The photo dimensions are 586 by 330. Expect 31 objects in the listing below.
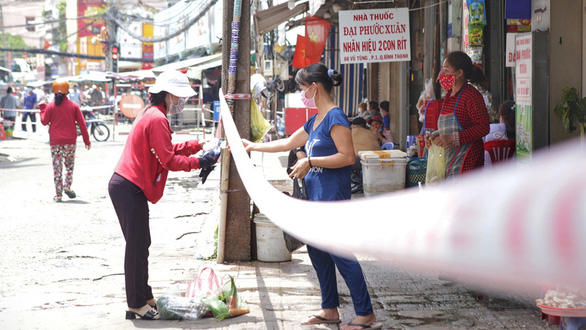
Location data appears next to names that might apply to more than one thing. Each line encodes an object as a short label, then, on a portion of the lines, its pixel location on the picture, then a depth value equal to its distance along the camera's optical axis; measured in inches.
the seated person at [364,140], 434.6
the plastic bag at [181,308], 209.3
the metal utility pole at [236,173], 278.2
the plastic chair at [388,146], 477.7
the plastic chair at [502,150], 272.4
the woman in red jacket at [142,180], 204.2
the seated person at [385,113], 613.7
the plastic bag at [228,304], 208.8
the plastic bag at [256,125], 279.9
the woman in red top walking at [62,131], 461.7
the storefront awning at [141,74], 1327.5
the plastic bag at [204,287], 216.1
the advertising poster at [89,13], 2942.9
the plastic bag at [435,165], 237.8
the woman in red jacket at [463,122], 225.5
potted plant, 244.2
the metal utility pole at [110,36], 1863.2
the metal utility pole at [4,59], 3194.4
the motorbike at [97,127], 1031.6
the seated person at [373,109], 576.1
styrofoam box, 379.2
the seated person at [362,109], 631.0
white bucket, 277.4
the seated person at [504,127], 275.7
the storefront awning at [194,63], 1189.7
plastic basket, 377.1
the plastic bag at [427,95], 376.0
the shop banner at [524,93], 252.5
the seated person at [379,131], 508.1
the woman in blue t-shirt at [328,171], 190.2
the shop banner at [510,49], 278.1
